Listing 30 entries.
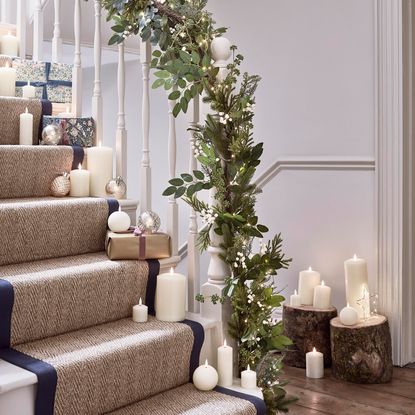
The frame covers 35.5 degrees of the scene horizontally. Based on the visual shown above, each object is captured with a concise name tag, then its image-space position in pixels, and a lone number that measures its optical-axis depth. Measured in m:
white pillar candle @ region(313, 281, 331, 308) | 3.18
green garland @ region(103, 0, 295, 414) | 2.14
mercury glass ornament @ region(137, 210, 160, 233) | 2.29
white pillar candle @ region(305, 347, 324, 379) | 3.02
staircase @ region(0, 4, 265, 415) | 1.68
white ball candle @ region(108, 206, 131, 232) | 2.24
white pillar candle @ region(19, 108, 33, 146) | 2.44
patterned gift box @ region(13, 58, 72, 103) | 2.71
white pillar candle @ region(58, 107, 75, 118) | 2.62
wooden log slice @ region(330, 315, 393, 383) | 2.93
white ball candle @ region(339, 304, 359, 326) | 2.97
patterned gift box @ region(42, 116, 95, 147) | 2.55
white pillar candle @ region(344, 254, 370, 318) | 3.11
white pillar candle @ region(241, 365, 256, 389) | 2.03
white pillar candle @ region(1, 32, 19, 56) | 2.94
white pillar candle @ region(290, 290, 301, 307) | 3.21
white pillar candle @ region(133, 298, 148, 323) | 2.08
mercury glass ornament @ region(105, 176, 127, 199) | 2.46
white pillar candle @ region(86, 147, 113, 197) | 2.47
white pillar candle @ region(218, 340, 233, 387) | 2.05
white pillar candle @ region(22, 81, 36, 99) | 2.64
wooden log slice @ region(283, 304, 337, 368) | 3.16
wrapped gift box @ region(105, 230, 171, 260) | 2.14
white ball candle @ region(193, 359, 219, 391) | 1.96
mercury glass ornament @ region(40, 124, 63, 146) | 2.50
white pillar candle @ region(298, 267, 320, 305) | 3.26
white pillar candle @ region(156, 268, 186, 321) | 2.10
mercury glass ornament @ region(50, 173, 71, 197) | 2.39
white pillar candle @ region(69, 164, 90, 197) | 2.42
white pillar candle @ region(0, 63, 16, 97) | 2.61
